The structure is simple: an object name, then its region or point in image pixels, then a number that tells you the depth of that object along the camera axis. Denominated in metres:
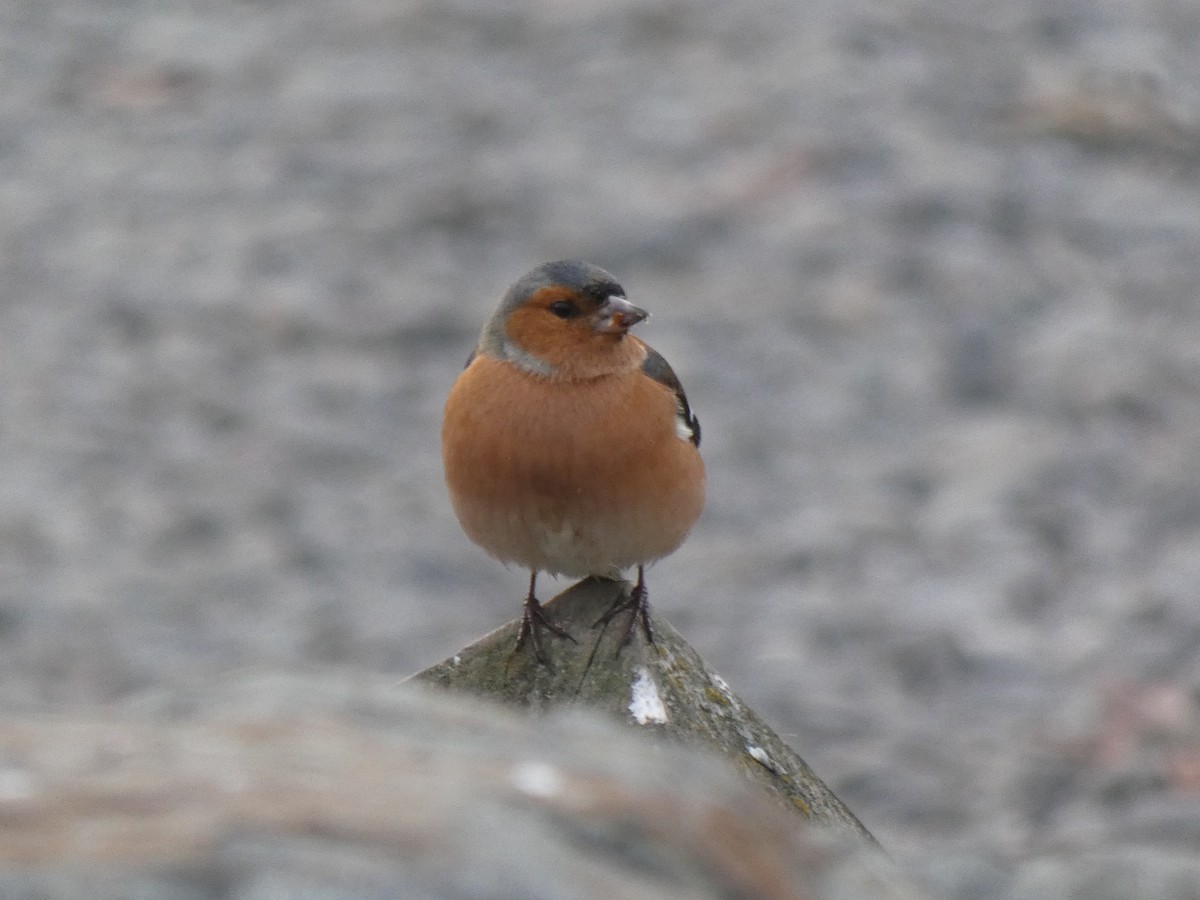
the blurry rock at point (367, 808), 4.04
